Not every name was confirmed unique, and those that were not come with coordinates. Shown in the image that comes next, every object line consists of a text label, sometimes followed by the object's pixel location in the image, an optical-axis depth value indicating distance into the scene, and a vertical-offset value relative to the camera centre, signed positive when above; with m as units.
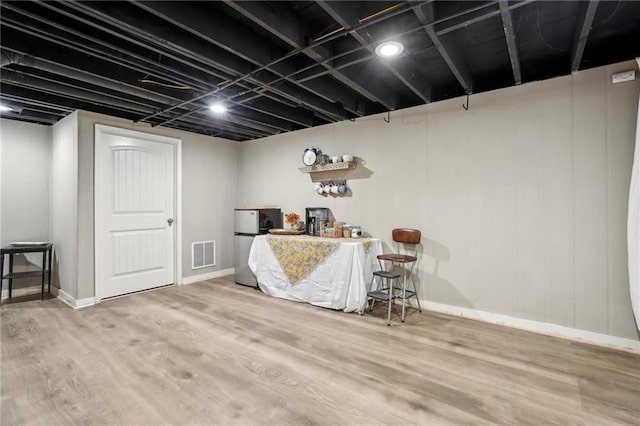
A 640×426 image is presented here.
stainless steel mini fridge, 4.44 -0.28
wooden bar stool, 3.24 -0.65
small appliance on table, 4.23 -0.08
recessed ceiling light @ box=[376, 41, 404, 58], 2.14 +1.20
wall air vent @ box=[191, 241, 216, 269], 4.80 -0.69
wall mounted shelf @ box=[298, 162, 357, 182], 3.95 +0.59
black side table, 3.61 -0.55
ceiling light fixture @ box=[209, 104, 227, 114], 3.33 +1.18
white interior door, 3.81 +0.02
